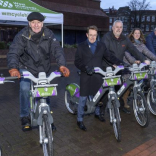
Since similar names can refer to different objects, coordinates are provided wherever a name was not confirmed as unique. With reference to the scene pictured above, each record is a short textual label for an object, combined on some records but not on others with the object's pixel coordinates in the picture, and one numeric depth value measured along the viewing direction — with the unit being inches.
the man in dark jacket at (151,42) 234.4
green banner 421.4
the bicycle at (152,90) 187.5
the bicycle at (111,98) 147.9
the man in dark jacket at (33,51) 138.7
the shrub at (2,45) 542.9
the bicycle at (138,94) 162.7
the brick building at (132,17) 2228.0
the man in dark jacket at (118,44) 181.6
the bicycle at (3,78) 113.9
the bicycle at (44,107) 116.2
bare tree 2182.6
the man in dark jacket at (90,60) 161.6
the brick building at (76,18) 765.9
